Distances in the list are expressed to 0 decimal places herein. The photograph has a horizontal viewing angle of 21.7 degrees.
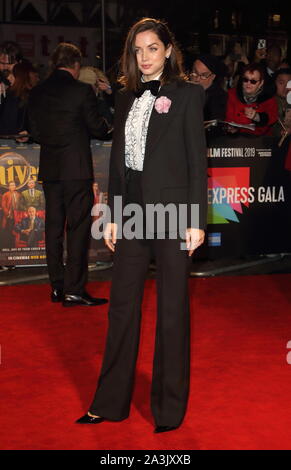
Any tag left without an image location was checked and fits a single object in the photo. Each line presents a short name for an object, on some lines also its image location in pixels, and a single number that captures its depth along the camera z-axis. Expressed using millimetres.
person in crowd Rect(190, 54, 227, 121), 7625
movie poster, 6887
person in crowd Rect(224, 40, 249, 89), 10082
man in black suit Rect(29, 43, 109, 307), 5695
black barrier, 6926
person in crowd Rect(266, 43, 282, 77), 9734
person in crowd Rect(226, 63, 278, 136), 7586
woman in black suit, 3322
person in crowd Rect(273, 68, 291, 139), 7535
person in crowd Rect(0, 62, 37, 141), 7548
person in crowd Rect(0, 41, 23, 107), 8211
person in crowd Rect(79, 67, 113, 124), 7727
